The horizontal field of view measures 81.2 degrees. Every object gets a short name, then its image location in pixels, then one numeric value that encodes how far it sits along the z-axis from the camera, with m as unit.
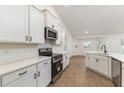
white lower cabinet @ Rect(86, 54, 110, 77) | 2.60
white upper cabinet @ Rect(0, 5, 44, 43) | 1.19
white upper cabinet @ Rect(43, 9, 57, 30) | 2.35
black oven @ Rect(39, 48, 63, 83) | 2.19
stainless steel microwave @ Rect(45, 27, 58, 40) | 2.30
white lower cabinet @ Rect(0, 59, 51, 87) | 1.03
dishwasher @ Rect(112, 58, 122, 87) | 1.84
